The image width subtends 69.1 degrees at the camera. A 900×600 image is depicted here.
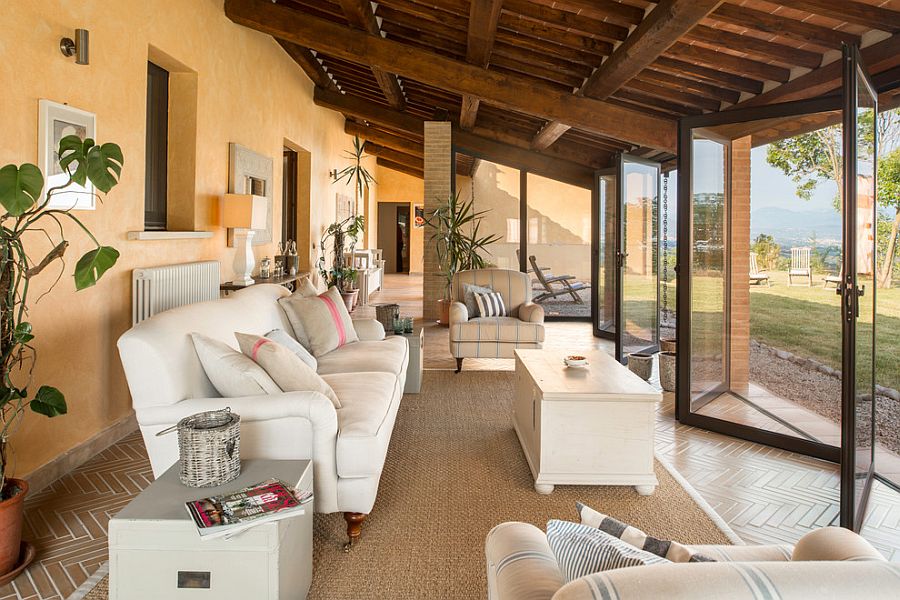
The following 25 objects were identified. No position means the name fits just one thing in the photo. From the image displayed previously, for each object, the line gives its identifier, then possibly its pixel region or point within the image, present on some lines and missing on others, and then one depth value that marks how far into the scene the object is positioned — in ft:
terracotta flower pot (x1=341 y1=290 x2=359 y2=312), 29.37
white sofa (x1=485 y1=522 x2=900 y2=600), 2.59
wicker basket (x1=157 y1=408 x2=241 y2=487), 6.82
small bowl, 12.09
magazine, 5.95
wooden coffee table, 10.41
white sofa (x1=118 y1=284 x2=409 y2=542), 8.22
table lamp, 18.25
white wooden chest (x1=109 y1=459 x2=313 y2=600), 6.04
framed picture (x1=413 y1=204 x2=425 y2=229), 58.90
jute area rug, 7.70
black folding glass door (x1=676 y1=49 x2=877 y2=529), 12.57
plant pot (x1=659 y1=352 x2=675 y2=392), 17.28
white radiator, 13.51
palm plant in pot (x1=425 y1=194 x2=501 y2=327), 28.91
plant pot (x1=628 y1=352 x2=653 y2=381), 18.52
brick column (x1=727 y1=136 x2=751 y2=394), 13.82
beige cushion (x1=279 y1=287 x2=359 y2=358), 13.92
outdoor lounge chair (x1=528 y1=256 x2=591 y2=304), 31.02
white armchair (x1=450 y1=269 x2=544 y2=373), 19.51
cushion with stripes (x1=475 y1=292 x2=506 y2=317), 20.67
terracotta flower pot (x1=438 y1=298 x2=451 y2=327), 28.89
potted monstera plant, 7.27
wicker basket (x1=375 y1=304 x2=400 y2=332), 17.61
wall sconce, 10.96
